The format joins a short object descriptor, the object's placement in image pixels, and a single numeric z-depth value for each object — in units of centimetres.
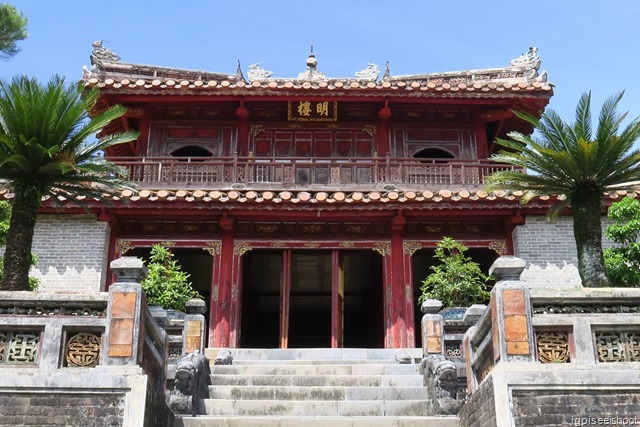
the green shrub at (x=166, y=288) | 1165
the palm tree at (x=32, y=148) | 894
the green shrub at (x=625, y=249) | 1180
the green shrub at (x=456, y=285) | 1180
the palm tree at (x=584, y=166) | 1066
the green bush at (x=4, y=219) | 1117
